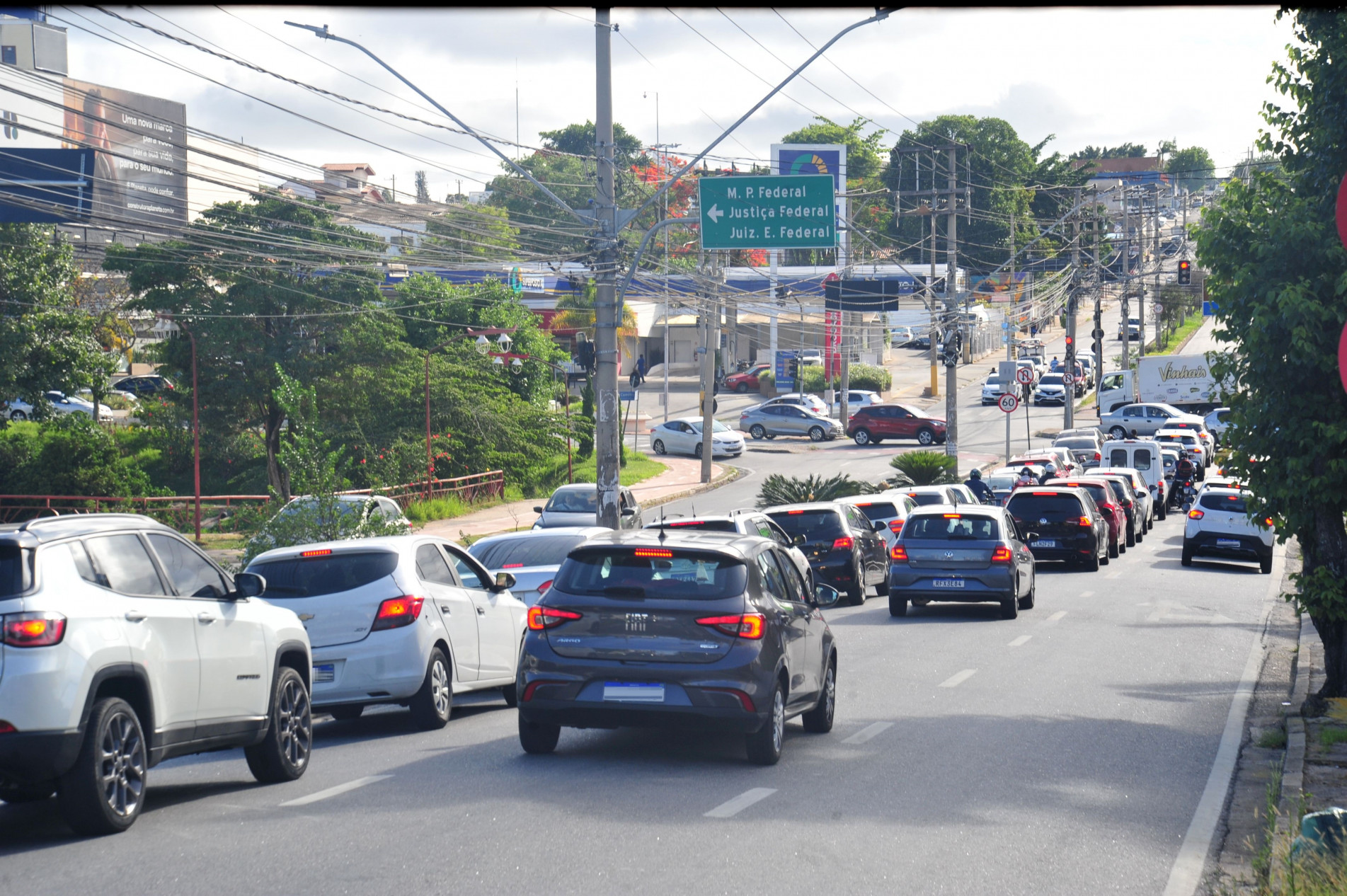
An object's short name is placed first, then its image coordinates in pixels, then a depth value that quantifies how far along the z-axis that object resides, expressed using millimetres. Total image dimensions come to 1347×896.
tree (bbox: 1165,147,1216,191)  181412
